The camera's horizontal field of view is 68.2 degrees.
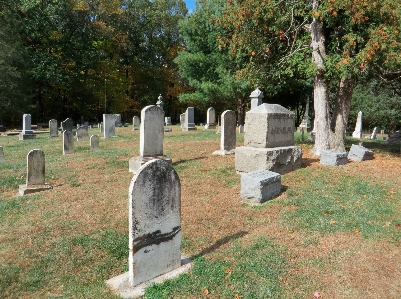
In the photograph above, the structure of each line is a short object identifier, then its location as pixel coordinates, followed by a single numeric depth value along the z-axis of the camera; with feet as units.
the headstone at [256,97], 55.72
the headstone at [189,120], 74.69
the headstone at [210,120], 77.46
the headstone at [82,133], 54.54
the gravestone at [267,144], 26.55
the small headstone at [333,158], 30.99
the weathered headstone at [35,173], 24.54
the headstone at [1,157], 35.98
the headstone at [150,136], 28.58
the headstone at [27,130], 61.44
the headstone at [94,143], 43.11
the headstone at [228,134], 36.76
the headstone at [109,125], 59.62
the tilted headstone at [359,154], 34.30
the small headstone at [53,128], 62.75
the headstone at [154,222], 11.54
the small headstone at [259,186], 20.93
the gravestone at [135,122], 78.76
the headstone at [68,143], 40.63
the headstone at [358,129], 76.38
